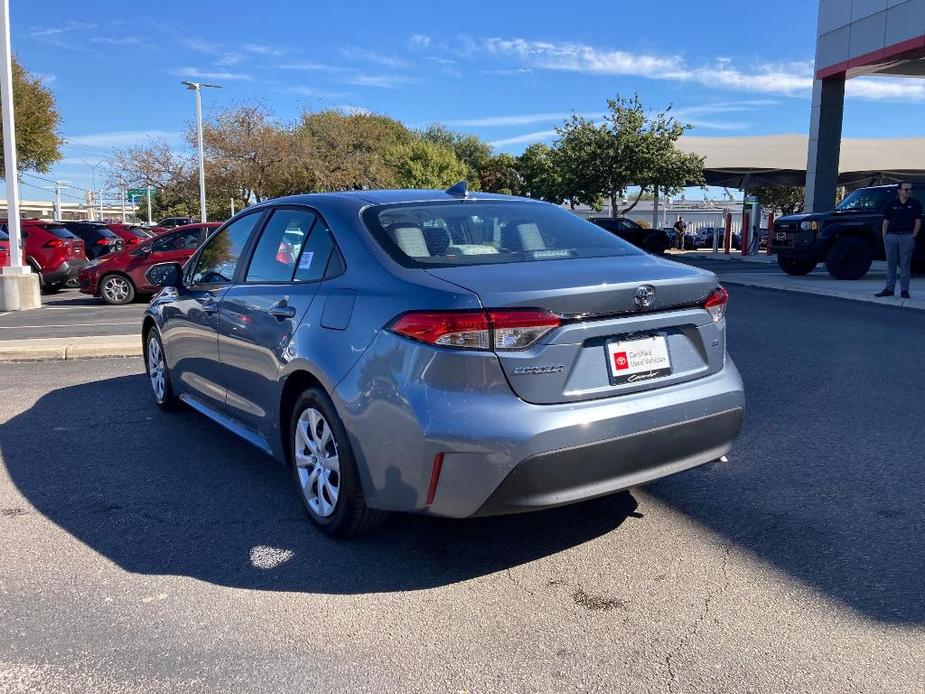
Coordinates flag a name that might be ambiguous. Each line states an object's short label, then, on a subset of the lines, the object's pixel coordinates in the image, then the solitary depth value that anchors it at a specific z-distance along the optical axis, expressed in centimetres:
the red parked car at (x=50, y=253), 1683
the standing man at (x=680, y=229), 4409
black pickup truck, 1650
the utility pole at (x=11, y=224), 1252
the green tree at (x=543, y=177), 4006
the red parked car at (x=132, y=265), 1488
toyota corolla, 306
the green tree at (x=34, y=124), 2963
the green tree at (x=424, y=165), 5559
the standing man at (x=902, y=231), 1240
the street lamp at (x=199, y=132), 3447
